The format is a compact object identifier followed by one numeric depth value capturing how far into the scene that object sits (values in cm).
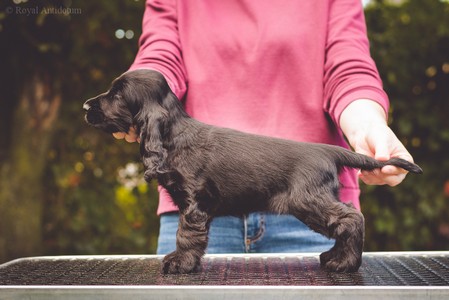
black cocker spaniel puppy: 177
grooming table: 145
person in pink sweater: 234
